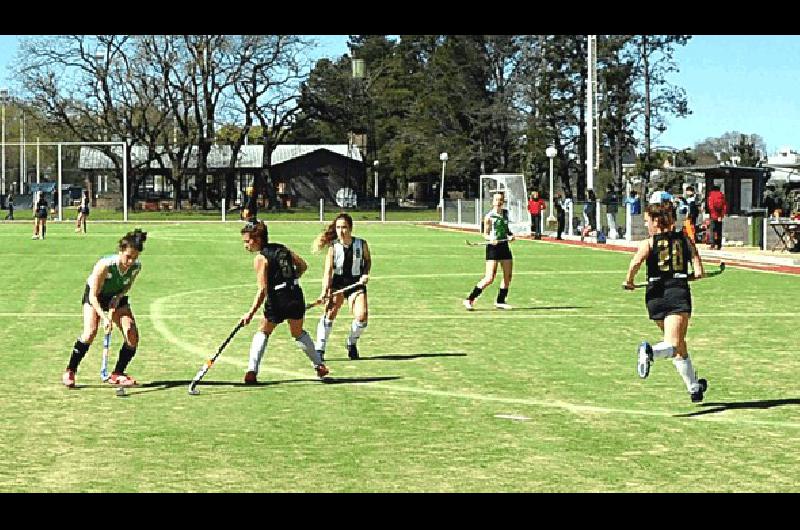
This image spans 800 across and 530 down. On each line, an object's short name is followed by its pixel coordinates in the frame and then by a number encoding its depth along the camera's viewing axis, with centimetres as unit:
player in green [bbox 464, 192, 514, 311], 2223
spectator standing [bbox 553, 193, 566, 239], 5512
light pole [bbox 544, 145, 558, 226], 5782
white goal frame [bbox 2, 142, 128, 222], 8144
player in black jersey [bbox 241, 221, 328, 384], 1306
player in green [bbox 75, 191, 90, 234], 5859
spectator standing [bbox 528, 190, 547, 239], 5438
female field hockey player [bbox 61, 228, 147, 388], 1293
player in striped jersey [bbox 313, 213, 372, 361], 1508
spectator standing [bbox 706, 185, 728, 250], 4056
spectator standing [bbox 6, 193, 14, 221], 8324
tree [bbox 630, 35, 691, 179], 8444
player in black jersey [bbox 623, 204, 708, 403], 1216
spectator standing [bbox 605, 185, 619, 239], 5212
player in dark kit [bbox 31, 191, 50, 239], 5168
